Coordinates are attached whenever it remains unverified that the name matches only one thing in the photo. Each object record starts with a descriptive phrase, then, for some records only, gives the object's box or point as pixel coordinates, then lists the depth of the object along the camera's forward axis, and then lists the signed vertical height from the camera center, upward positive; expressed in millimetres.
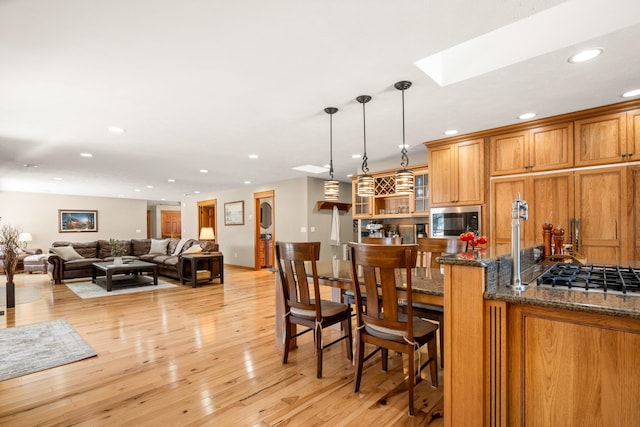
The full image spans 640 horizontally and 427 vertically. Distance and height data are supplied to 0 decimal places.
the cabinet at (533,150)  3389 +698
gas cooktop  1475 -356
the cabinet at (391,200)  4949 +234
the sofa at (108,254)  6444 -867
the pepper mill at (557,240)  2500 -226
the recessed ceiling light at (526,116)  3301 +1008
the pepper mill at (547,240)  2463 -220
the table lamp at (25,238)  8680 -549
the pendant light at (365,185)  3020 +276
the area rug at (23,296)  4176 -1159
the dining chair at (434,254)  2414 -388
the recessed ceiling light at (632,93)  2750 +1026
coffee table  5667 -994
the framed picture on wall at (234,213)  8848 +71
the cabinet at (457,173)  3979 +520
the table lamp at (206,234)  7142 -409
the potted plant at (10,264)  4297 -623
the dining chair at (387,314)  1858 -638
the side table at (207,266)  6262 -988
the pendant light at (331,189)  3332 +267
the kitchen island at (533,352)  1255 -607
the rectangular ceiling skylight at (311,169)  6060 +909
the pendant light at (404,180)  2816 +295
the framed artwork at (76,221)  9914 -108
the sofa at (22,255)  7836 -945
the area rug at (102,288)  5352 -1294
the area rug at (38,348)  2580 -1203
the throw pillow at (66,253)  6539 -731
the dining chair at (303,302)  2369 -695
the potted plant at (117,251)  6230 -663
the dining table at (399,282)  1873 -477
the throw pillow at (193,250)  6445 -692
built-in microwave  3998 -94
